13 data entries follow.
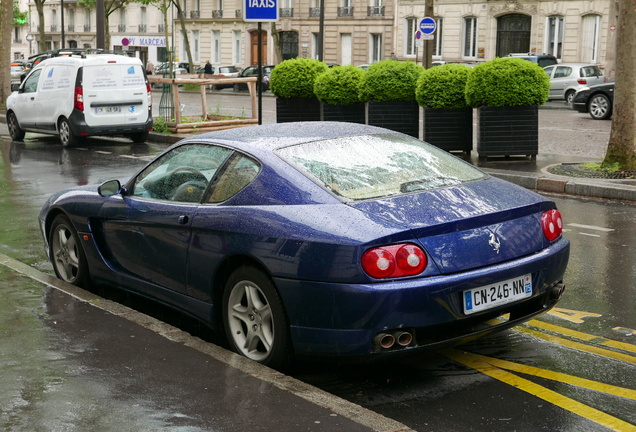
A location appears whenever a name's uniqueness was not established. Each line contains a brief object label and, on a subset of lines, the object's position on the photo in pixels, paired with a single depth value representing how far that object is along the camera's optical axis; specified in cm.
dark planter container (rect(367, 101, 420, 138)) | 1642
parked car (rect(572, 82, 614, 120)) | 2595
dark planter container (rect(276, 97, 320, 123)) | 1844
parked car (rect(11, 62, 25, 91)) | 4941
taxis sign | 1538
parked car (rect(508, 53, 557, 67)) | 4142
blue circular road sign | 3131
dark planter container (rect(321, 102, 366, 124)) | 1739
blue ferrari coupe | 476
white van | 1919
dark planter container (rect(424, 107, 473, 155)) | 1560
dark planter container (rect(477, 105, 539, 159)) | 1500
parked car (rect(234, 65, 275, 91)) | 4919
